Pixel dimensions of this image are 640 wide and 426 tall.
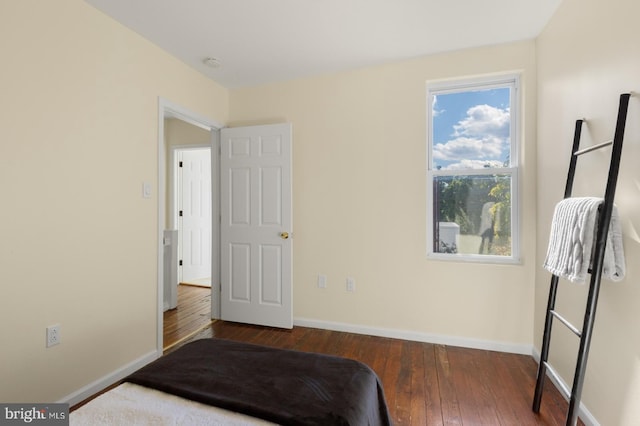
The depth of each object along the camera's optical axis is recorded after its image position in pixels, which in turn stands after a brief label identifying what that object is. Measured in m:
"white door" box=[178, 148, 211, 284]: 4.84
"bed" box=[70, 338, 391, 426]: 1.00
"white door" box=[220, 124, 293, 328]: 3.01
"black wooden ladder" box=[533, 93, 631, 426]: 1.29
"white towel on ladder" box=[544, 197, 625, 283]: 1.37
